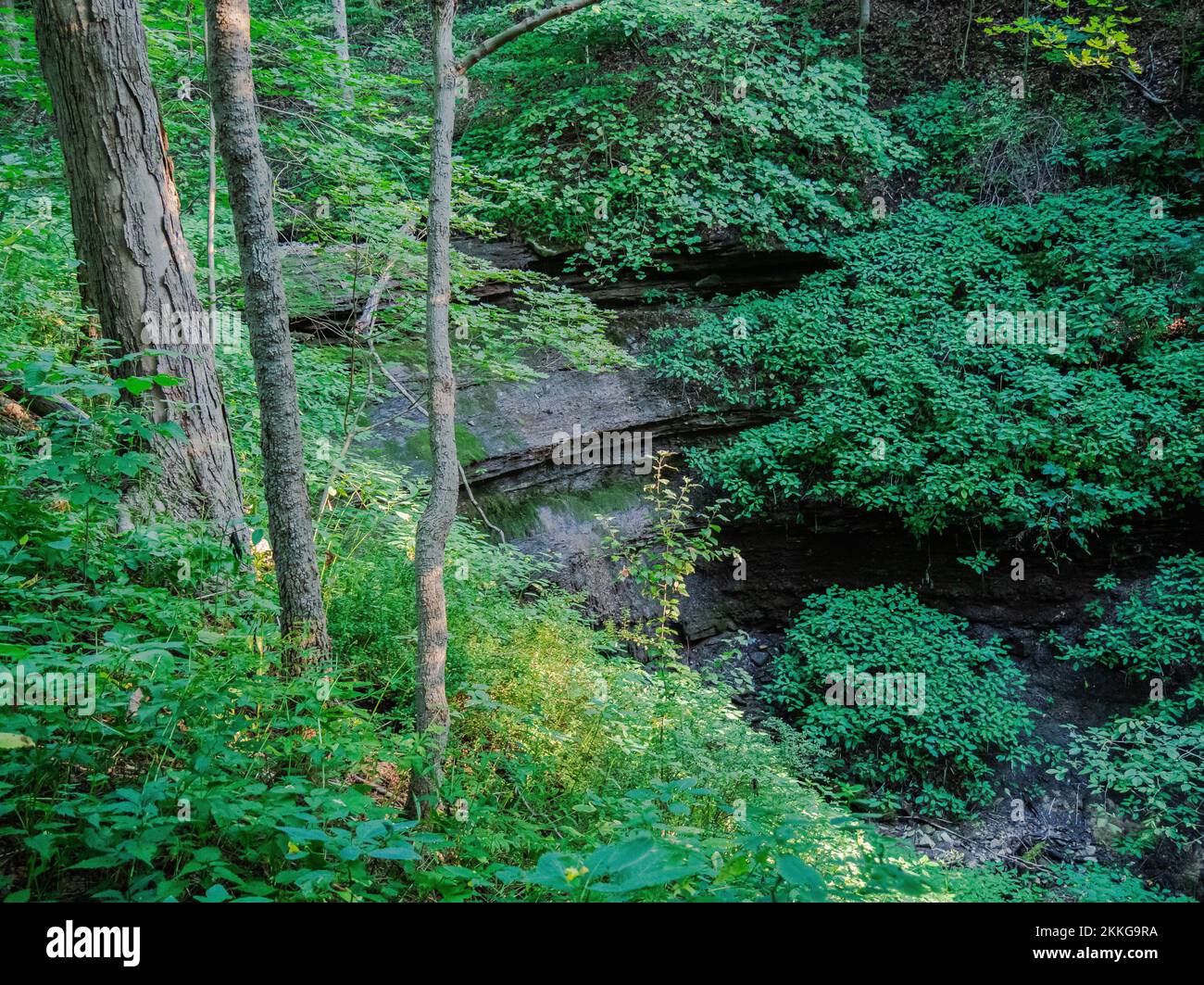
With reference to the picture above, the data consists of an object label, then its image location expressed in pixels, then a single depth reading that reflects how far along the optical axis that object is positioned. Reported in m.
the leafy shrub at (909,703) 6.97
